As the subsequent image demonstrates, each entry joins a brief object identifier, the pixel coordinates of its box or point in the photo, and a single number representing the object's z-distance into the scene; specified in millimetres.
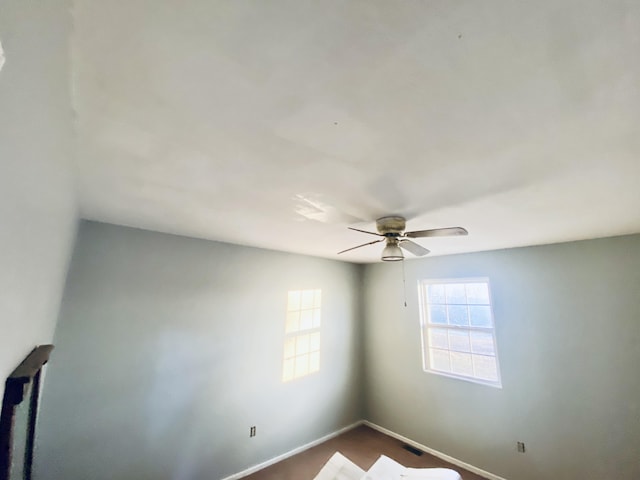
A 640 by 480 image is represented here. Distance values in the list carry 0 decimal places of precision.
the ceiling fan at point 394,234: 2209
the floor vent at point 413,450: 3812
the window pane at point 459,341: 3915
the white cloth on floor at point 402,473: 2439
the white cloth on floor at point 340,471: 2598
